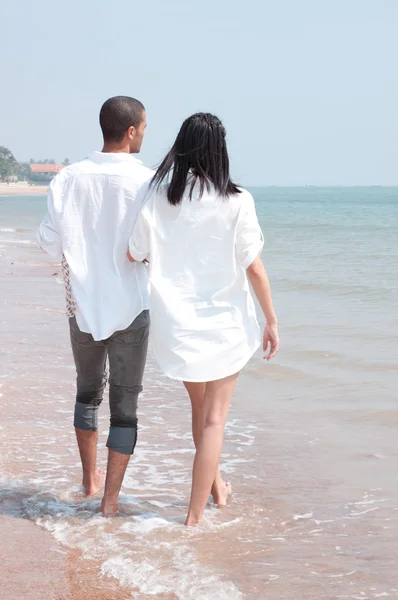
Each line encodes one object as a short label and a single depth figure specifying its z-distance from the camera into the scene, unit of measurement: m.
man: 3.43
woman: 3.29
